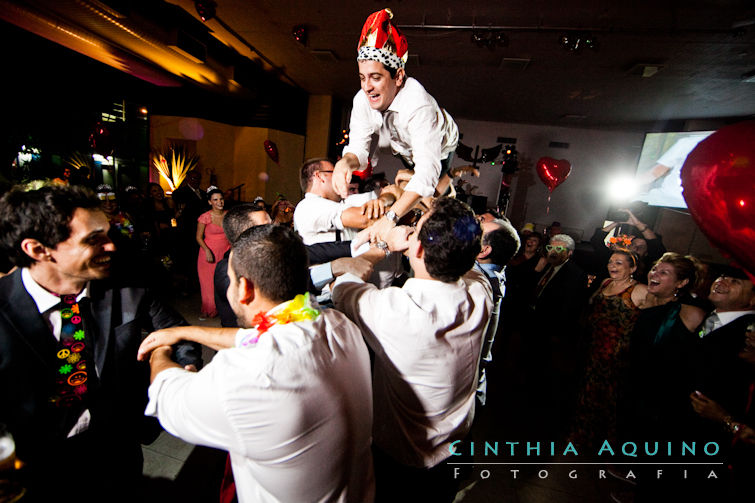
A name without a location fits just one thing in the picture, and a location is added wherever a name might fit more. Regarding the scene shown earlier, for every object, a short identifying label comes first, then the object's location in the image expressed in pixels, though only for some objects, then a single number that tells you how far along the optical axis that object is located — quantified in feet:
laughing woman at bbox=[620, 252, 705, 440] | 7.00
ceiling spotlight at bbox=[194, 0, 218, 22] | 14.35
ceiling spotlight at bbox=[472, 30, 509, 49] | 14.76
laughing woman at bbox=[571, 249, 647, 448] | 8.98
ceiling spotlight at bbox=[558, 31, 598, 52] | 14.38
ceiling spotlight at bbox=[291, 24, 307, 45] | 16.57
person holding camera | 15.89
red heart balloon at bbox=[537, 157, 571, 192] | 26.37
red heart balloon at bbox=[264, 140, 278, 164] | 29.01
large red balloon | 3.50
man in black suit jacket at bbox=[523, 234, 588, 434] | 11.14
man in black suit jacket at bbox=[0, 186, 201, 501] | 3.98
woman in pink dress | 15.23
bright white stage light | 30.58
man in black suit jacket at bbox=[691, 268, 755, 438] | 6.07
